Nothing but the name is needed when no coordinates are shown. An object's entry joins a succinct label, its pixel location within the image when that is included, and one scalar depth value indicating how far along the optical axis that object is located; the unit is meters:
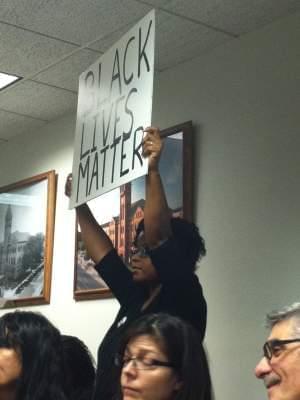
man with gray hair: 1.19
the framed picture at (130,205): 2.83
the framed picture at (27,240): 3.66
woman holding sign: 1.65
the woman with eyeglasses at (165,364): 1.43
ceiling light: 3.17
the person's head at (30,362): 1.70
